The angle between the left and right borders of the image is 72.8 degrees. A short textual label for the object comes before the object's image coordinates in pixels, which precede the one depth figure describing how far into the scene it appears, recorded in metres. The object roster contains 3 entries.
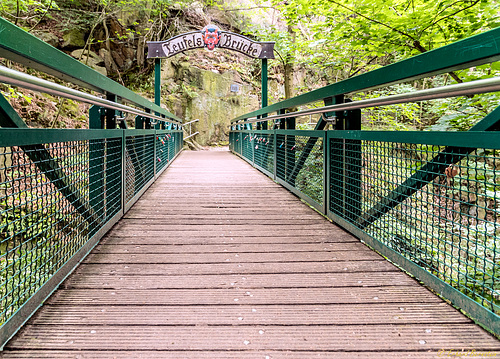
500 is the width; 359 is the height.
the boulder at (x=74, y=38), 12.41
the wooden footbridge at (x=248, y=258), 1.18
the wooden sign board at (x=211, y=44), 8.12
